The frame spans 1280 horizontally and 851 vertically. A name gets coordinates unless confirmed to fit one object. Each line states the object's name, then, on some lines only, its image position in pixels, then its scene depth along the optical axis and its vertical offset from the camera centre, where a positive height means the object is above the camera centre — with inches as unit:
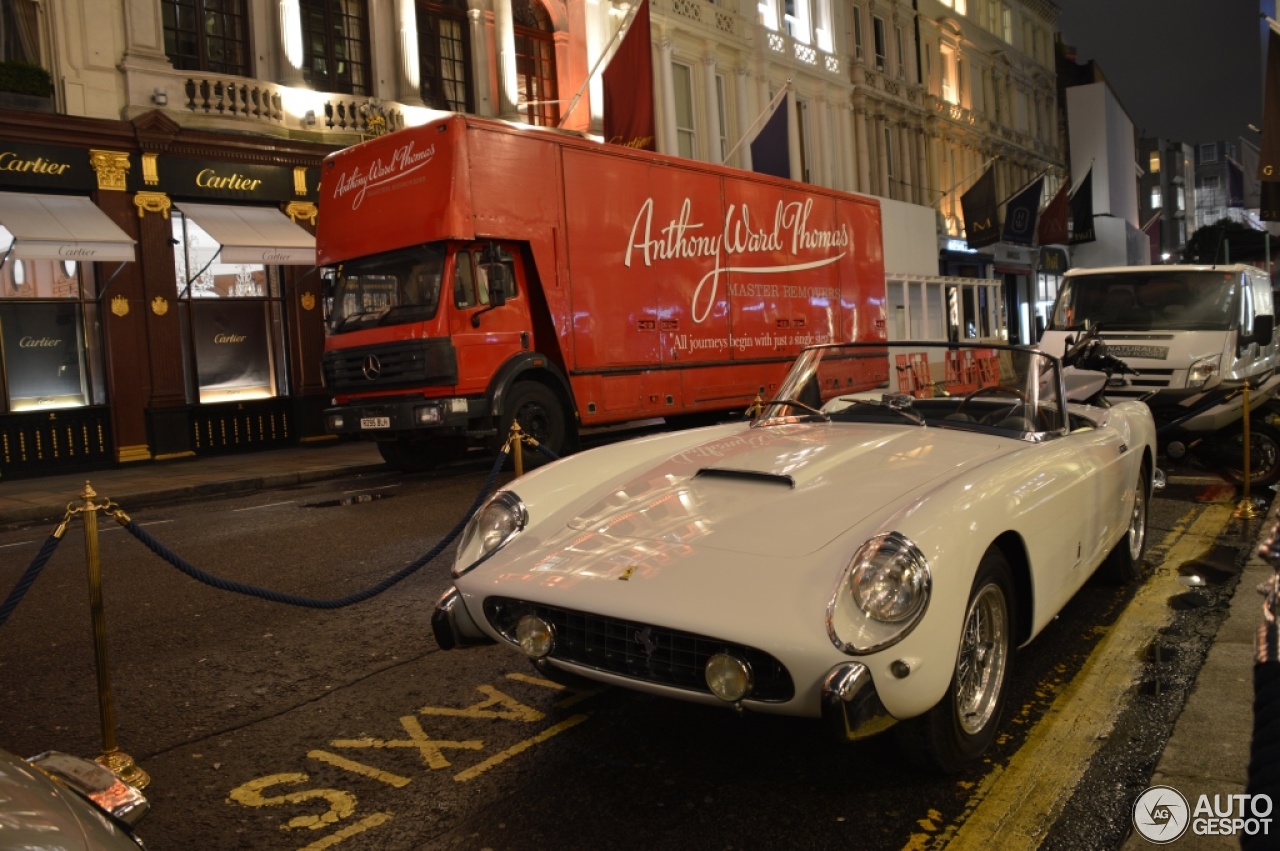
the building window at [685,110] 973.2 +252.7
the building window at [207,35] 642.2 +239.6
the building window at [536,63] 842.2 +269.3
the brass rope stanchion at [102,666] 131.3 -37.0
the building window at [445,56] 772.6 +258.0
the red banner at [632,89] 707.4 +202.1
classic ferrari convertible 108.7 -25.2
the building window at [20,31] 574.6 +220.1
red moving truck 419.5 +40.7
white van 339.0 -4.1
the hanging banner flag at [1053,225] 1242.2 +145.7
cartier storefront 561.0 +64.6
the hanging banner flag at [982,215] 1205.7 +159.6
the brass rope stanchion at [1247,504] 282.4 -52.5
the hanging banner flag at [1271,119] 406.6 +88.3
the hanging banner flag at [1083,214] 1358.3 +173.9
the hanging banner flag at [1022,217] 1211.2 +154.9
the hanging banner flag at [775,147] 840.3 +182.7
